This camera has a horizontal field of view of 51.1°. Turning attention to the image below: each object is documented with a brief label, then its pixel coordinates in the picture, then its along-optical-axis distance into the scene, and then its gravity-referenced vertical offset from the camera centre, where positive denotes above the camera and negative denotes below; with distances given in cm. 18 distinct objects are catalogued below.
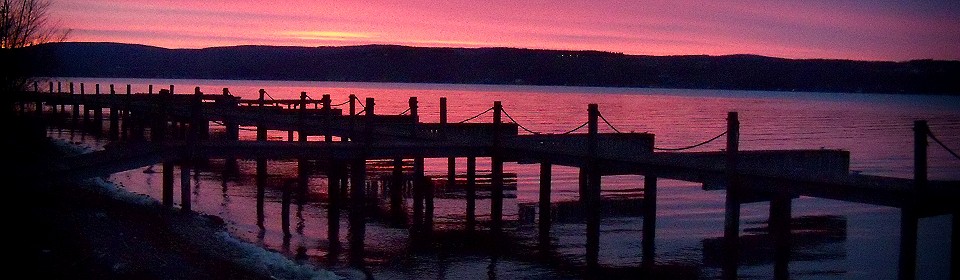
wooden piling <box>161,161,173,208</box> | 1922 -174
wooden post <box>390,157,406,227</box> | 2214 -226
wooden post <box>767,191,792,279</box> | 1608 -203
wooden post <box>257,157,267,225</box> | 2268 -193
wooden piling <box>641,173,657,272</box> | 1836 -201
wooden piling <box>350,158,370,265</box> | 1976 -211
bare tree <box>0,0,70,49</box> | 3072 +212
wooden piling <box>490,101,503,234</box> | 2041 -170
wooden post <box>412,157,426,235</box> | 2175 -201
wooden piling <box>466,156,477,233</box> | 2147 -194
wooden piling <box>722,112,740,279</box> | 1488 -153
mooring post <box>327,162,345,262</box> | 1941 -230
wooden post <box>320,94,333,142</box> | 2567 -52
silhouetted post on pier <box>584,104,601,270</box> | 1788 -161
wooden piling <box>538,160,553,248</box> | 2016 -198
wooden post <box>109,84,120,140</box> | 4428 -137
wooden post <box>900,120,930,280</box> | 1189 -119
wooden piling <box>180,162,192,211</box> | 1893 -174
